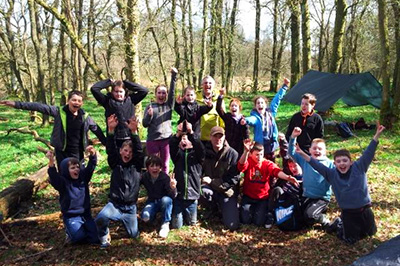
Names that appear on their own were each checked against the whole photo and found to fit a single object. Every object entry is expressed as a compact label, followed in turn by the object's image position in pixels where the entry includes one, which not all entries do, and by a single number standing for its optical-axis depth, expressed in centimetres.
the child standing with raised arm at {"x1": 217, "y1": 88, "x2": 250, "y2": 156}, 557
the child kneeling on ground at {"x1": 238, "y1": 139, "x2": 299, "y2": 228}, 509
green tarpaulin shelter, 1044
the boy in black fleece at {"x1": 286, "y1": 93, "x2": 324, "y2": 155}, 546
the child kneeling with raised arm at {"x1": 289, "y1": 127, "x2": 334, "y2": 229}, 468
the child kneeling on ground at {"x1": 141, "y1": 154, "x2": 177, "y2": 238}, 495
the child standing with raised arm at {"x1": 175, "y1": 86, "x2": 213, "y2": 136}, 553
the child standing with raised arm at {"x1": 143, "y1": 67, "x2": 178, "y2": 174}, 557
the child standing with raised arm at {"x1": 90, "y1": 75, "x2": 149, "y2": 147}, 537
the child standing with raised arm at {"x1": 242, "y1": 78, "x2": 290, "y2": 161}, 566
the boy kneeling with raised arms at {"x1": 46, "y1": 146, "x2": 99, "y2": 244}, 464
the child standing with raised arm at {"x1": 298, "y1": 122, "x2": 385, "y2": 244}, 425
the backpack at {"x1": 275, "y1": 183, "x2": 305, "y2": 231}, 479
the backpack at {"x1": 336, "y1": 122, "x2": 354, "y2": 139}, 984
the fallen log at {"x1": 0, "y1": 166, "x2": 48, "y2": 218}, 573
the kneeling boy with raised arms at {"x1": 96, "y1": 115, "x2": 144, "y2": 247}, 473
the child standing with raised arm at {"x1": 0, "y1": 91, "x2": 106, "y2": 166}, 493
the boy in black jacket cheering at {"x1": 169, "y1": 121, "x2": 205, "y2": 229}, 508
